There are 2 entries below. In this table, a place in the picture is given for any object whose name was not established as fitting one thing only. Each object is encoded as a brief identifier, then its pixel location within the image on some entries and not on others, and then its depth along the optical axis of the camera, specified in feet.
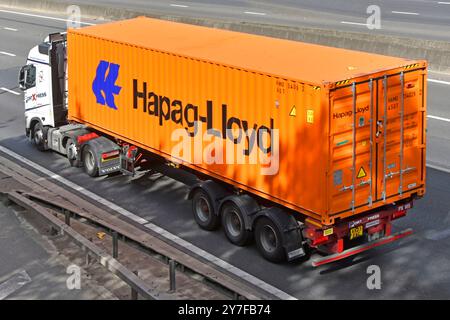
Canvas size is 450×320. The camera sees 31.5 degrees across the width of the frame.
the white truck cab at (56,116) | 66.63
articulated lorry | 45.85
